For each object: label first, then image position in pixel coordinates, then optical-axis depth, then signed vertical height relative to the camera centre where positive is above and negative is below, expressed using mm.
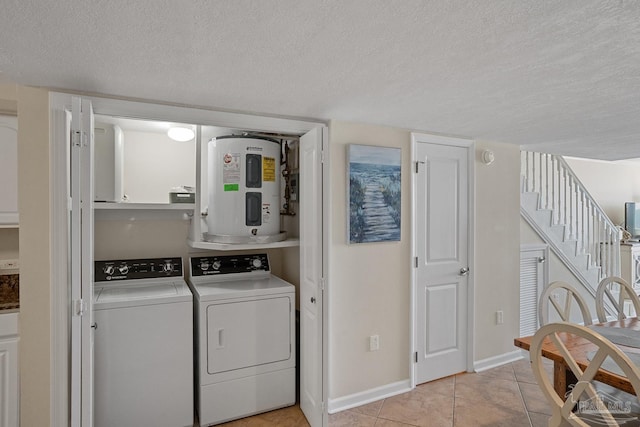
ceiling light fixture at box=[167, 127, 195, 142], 2693 +604
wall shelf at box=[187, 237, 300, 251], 2582 -262
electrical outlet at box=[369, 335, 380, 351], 2652 -1014
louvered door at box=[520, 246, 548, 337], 3770 -784
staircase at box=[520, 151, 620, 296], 3914 -88
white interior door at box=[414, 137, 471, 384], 2881 -405
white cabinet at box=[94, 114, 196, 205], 2518 +399
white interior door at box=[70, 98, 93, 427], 1624 -243
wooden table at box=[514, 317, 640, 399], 1627 -723
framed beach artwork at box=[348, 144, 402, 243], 2561 +131
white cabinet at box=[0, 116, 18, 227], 1952 +228
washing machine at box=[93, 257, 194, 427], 2104 -930
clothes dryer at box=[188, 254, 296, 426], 2357 -973
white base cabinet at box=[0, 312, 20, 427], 1852 -882
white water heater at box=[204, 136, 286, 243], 2699 +167
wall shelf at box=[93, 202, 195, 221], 2430 -5
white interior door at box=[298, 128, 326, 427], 2244 -459
